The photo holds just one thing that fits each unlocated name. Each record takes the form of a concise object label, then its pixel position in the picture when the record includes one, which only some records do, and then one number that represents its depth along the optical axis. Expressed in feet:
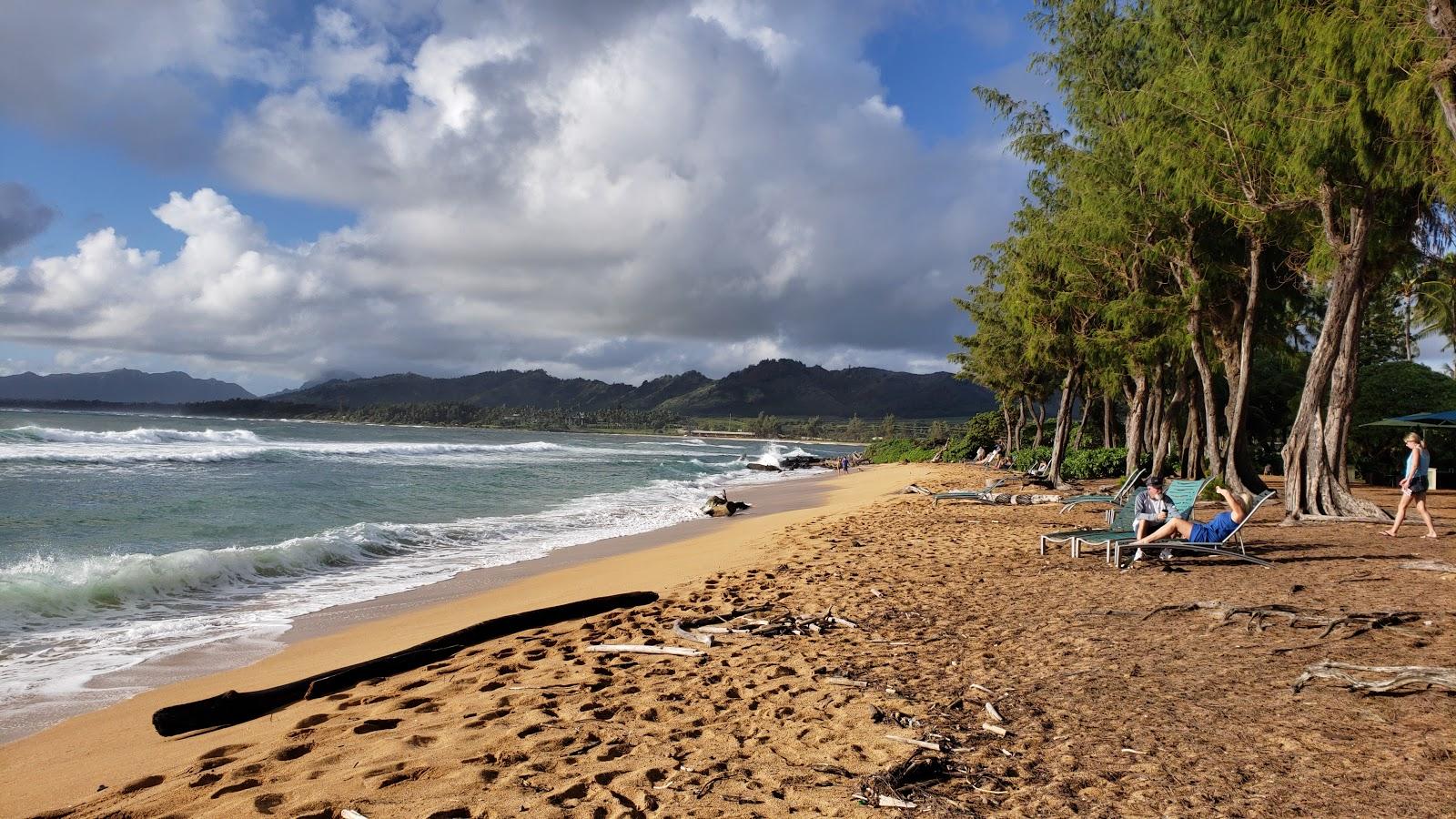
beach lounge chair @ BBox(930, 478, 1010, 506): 57.93
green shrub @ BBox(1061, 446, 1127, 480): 81.05
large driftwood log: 15.30
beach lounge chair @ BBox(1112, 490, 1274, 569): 27.55
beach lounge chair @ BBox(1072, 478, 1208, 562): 29.89
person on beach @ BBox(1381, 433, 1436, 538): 35.42
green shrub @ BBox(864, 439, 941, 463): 181.88
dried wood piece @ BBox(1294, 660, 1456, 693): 13.25
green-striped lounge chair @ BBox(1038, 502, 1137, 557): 30.96
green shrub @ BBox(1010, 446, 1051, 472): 96.50
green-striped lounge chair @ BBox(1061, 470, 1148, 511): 45.68
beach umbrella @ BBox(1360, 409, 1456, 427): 55.36
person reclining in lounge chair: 28.84
